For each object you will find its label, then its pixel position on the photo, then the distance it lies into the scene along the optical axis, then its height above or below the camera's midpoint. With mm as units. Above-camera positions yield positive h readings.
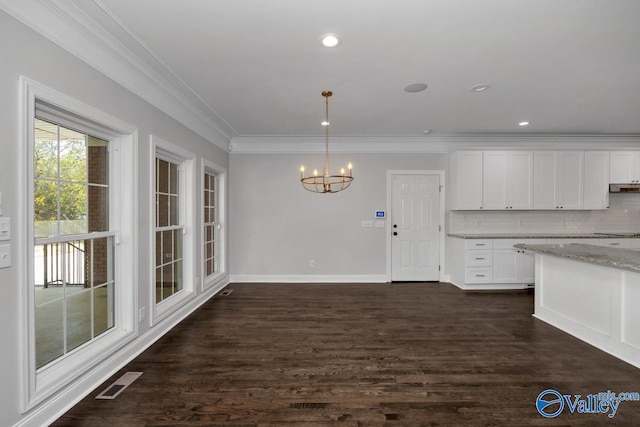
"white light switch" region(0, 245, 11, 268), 1561 -251
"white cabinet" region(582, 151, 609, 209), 5062 +520
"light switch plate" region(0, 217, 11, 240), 1562 -101
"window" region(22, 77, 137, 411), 1720 -206
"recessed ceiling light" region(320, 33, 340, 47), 2229 +1325
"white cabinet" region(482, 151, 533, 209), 5066 +520
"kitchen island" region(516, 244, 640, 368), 2582 -861
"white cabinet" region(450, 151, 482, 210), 5086 +521
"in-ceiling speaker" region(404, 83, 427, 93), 3139 +1350
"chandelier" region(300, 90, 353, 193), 4829 +468
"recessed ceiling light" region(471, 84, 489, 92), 3176 +1348
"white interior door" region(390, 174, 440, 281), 5430 -285
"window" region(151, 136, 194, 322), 3227 -207
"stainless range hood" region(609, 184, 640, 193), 5005 +375
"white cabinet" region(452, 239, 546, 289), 4914 -919
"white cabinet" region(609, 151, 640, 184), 5039 +759
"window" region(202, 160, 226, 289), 4604 -242
